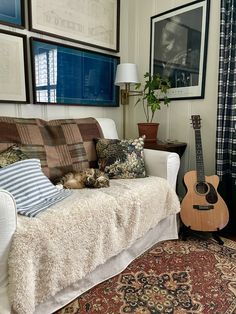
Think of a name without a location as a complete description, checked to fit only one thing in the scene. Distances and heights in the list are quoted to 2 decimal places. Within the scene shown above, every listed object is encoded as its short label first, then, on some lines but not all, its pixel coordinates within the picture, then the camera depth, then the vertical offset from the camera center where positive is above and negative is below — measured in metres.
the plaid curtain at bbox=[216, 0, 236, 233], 1.95 +0.09
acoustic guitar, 1.86 -0.62
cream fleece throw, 0.99 -0.56
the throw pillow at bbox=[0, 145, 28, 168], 1.41 -0.21
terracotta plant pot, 2.37 -0.07
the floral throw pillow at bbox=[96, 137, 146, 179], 1.86 -0.28
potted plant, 2.28 +0.24
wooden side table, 2.19 -0.21
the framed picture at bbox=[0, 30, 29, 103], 1.91 +0.43
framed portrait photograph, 2.20 +0.73
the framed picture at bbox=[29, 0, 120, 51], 2.05 +0.94
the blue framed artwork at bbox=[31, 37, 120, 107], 2.10 +0.44
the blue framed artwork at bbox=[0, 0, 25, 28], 1.85 +0.84
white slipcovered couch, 0.98 -0.63
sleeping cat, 1.64 -0.40
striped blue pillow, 1.21 -0.35
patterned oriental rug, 1.25 -0.93
